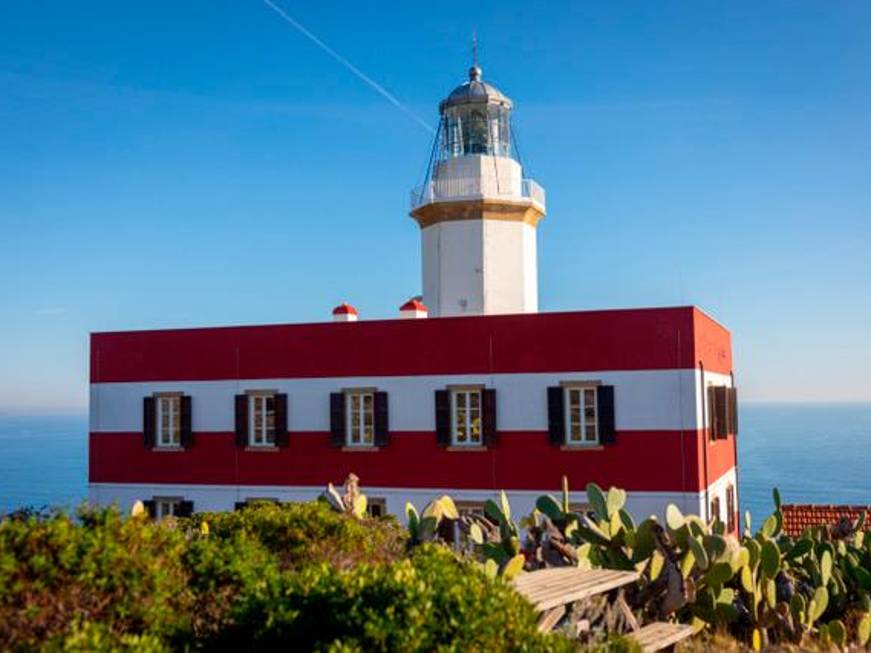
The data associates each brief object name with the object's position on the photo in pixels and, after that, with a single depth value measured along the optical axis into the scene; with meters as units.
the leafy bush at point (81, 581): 5.61
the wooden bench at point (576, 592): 7.77
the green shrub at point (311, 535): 8.85
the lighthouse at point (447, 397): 18.53
